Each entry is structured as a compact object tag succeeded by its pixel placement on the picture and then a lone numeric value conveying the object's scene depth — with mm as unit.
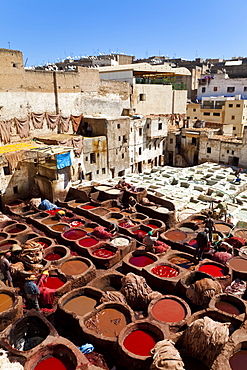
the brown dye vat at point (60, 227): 13958
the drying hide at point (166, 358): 5859
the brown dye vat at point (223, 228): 13646
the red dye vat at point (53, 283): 9812
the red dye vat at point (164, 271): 10172
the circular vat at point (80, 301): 8672
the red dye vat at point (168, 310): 8039
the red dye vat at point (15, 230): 13930
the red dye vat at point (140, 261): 11055
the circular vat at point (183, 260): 10997
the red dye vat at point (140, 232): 13521
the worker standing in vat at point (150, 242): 11352
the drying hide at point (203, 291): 8742
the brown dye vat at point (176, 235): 12992
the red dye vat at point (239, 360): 6156
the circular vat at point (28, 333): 7609
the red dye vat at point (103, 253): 11775
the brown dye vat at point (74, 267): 10508
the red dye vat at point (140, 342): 7029
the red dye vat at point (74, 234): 13259
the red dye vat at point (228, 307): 8336
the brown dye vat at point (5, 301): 8541
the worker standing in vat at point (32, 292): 8445
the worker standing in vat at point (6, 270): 9391
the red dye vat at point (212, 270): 10086
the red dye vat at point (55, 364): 6656
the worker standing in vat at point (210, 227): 11867
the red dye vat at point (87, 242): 12460
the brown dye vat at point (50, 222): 14692
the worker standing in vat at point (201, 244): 10673
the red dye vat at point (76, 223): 14559
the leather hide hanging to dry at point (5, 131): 19719
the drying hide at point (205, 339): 6508
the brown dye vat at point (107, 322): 7801
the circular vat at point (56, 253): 11541
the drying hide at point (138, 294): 8914
